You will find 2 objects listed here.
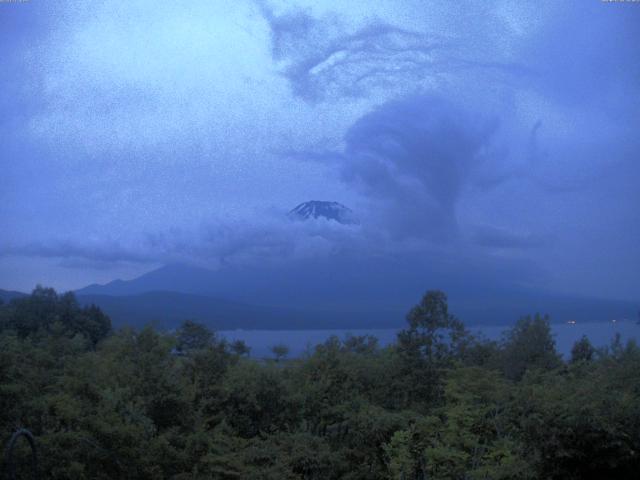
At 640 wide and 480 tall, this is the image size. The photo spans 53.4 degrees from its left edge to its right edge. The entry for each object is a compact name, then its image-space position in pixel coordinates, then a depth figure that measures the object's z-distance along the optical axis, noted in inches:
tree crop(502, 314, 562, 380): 759.1
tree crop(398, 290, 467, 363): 597.3
